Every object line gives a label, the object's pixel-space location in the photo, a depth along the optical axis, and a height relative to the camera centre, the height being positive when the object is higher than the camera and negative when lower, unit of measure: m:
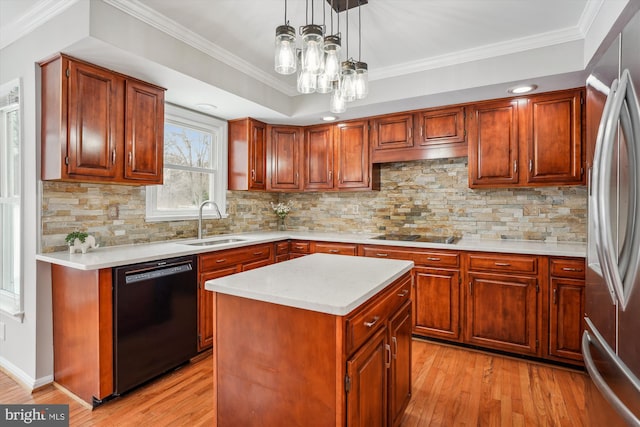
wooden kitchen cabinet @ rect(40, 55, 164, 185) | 2.27 +0.62
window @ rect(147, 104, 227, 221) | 3.38 +0.47
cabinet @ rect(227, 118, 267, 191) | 3.95 +0.65
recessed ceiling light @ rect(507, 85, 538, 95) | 2.89 +1.06
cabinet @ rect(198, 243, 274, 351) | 2.83 -0.55
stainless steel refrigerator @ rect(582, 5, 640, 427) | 1.10 -0.04
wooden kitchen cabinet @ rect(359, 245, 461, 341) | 3.12 -0.78
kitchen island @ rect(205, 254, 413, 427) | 1.31 -0.59
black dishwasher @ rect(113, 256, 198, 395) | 2.24 -0.79
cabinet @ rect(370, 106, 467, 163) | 3.40 +0.80
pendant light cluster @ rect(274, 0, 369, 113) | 1.64 +0.75
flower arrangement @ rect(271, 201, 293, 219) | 4.72 +0.03
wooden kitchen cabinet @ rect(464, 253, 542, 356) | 2.82 -0.80
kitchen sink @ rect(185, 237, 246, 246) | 3.23 -0.33
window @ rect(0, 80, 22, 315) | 2.61 +0.09
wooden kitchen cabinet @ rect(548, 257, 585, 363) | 2.66 -0.78
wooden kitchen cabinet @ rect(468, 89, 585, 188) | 2.92 +0.63
